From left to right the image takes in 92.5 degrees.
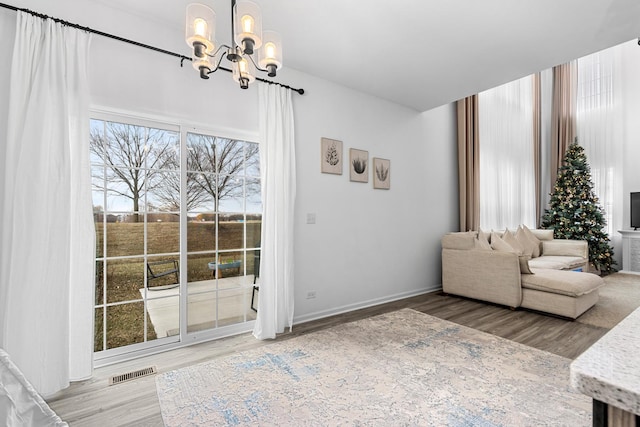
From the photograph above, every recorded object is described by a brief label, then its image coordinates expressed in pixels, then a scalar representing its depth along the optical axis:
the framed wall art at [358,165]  3.93
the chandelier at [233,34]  1.58
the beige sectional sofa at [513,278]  3.49
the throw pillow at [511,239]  4.98
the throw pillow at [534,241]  5.49
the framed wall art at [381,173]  4.19
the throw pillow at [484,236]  4.53
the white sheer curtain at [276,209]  3.07
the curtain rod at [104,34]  2.09
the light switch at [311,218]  3.54
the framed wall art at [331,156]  3.65
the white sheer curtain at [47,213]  2.01
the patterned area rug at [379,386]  1.83
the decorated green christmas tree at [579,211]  6.16
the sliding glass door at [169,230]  2.54
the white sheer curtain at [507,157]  5.78
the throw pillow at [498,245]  4.21
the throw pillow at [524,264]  3.79
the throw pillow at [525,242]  5.38
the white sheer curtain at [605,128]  6.38
